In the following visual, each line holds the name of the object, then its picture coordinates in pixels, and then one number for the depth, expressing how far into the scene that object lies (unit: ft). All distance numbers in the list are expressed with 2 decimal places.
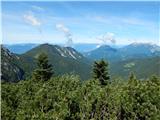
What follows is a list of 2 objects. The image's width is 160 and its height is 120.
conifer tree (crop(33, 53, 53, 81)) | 145.89
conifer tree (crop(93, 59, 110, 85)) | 139.65
